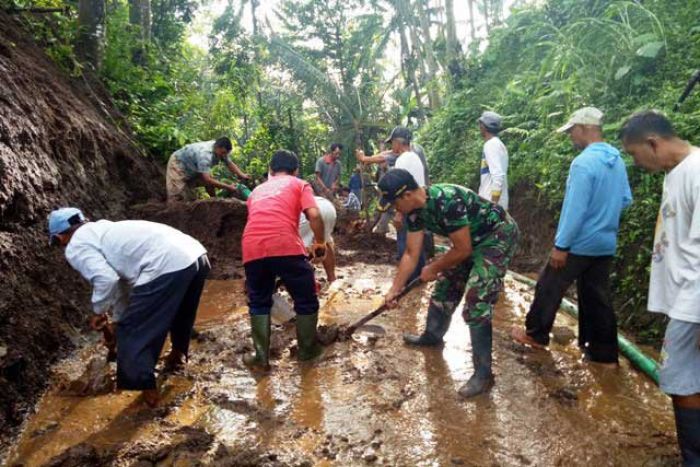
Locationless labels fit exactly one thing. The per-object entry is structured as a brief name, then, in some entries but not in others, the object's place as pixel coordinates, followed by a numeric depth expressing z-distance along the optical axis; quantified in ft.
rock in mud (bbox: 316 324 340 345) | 13.84
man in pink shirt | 11.82
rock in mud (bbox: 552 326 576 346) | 13.73
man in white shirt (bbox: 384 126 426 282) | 17.80
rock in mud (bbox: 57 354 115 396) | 10.74
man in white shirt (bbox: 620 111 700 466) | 6.57
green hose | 11.12
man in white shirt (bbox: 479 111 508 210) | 16.43
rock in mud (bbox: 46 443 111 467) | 8.24
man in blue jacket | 11.12
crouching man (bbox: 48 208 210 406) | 9.93
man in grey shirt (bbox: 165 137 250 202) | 21.57
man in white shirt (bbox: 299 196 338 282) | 16.12
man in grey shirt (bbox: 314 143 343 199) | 35.76
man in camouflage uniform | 10.46
